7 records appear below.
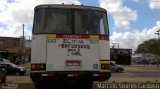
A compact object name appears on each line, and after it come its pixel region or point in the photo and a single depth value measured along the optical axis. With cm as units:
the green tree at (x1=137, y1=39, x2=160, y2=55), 7616
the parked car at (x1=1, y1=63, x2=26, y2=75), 1919
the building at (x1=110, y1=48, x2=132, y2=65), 4281
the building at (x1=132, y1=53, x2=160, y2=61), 5984
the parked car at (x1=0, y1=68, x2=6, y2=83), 1189
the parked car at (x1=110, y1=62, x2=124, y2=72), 2399
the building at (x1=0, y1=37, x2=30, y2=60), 4205
